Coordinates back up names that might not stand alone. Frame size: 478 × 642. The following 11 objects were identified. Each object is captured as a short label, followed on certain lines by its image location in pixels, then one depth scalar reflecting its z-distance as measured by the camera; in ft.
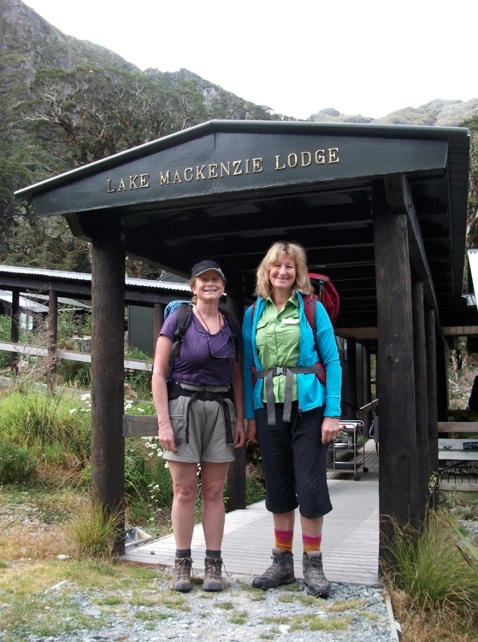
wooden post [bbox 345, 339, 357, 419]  45.01
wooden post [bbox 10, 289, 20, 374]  54.49
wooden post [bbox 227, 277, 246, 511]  21.30
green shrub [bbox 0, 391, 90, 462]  25.71
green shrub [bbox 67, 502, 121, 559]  14.38
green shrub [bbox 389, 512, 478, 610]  11.07
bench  27.50
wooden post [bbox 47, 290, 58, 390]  45.56
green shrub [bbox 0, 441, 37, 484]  23.57
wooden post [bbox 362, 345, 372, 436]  66.18
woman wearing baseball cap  12.49
